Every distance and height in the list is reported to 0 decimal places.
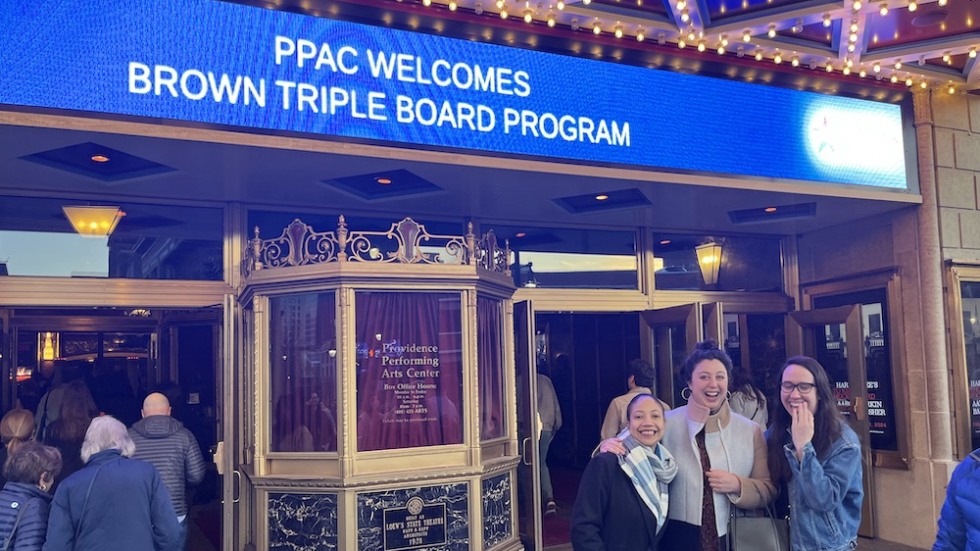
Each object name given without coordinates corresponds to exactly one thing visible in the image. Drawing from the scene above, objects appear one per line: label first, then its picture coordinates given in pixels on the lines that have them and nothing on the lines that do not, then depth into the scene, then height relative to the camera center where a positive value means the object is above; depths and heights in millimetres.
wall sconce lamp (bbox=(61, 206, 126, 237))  5789 +977
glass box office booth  5242 -309
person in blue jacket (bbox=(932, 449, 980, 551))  2846 -635
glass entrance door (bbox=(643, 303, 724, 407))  6988 +45
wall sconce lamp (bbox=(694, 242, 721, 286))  7934 +744
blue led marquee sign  4254 +1562
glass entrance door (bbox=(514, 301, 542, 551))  6254 -604
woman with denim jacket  2789 -451
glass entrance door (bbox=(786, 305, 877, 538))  7125 -175
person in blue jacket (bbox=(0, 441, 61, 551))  3498 -599
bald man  5102 -580
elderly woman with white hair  3543 -645
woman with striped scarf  2742 -527
